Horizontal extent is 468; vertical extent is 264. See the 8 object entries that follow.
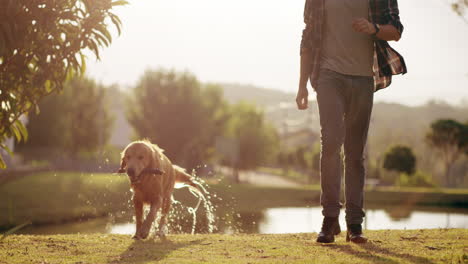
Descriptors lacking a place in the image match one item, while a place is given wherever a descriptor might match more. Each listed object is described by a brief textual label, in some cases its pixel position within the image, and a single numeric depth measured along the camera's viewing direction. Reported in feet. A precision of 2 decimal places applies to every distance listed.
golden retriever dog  20.31
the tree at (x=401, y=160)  160.25
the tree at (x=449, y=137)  158.71
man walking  15.90
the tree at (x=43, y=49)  19.90
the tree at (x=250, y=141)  192.85
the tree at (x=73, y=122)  145.18
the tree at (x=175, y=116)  151.84
